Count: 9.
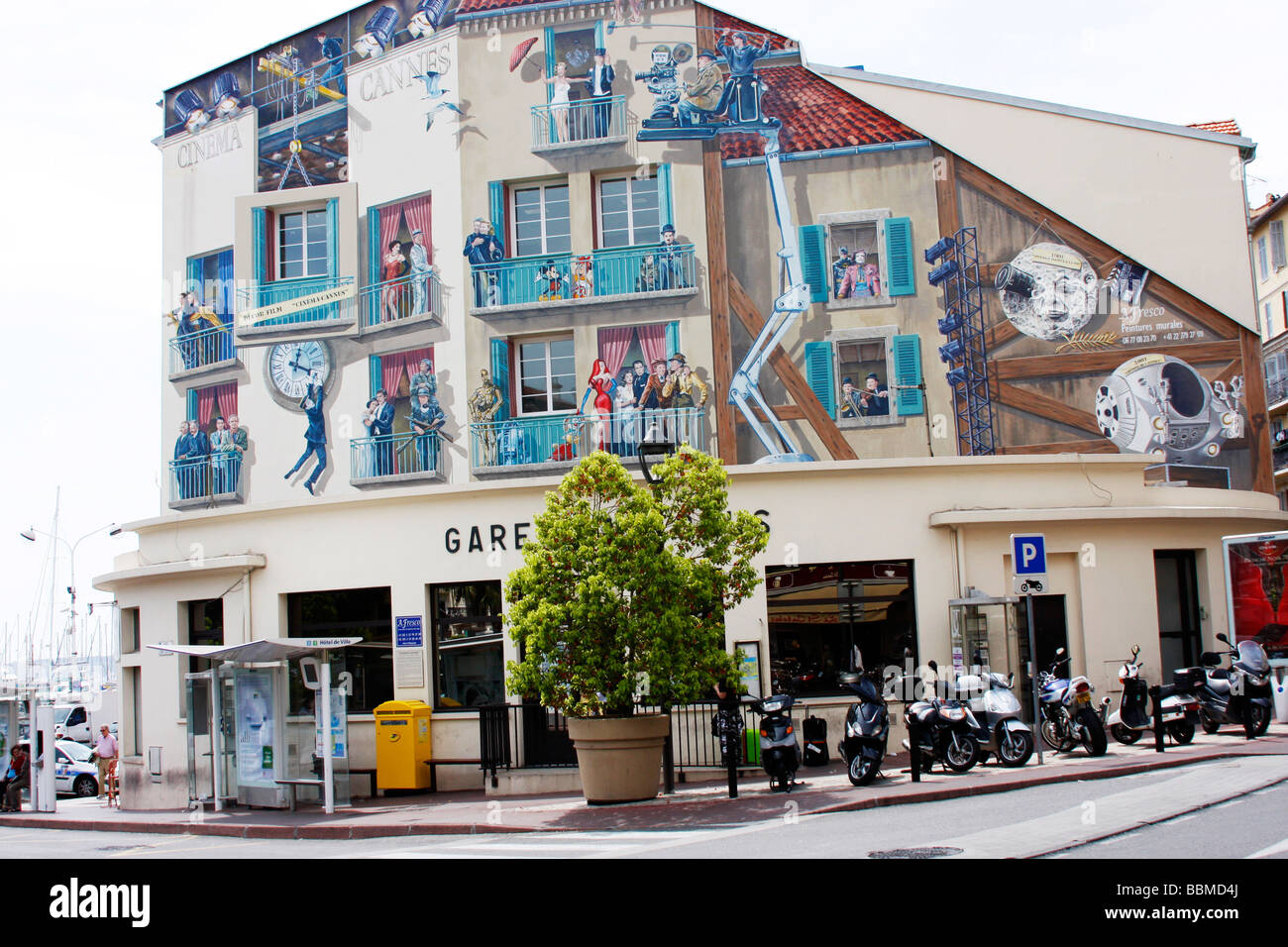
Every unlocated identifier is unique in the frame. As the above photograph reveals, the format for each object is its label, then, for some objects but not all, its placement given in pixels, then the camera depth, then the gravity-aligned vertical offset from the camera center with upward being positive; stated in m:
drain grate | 9.75 -1.92
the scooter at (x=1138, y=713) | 17.48 -1.73
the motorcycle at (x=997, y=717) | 16.45 -1.59
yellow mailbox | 19.69 -1.91
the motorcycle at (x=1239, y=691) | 18.09 -1.52
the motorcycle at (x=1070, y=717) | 16.84 -1.66
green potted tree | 15.72 -0.18
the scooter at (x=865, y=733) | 15.66 -1.61
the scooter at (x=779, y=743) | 15.94 -1.71
